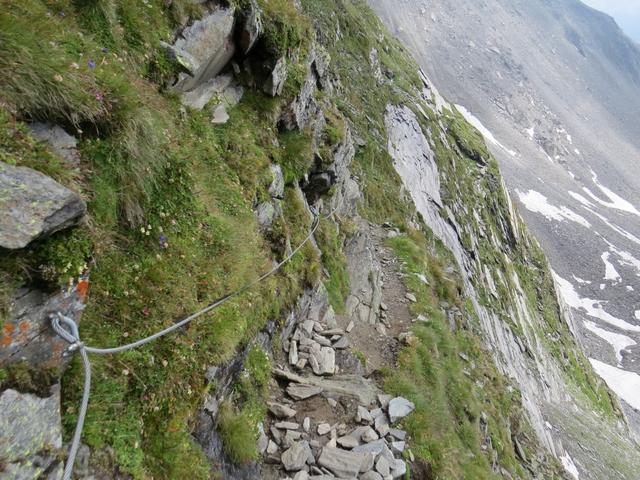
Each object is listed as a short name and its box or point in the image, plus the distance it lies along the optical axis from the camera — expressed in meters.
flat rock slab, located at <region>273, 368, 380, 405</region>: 8.82
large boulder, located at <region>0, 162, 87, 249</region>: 3.78
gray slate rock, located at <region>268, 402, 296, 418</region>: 7.75
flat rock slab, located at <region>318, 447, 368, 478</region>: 7.12
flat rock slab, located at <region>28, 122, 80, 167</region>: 4.86
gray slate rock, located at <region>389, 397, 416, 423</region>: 9.17
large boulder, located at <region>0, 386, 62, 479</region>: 3.45
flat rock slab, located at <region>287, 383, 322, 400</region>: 8.48
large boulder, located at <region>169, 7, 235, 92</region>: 8.78
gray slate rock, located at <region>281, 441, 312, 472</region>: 6.87
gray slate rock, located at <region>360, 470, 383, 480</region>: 7.17
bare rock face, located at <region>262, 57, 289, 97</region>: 11.60
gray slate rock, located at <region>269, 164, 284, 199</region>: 10.46
